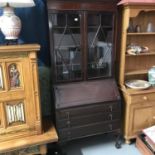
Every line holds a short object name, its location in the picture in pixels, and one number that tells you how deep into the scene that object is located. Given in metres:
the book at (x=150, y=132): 2.04
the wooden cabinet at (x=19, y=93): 1.64
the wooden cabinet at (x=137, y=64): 2.18
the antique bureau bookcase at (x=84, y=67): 1.97
